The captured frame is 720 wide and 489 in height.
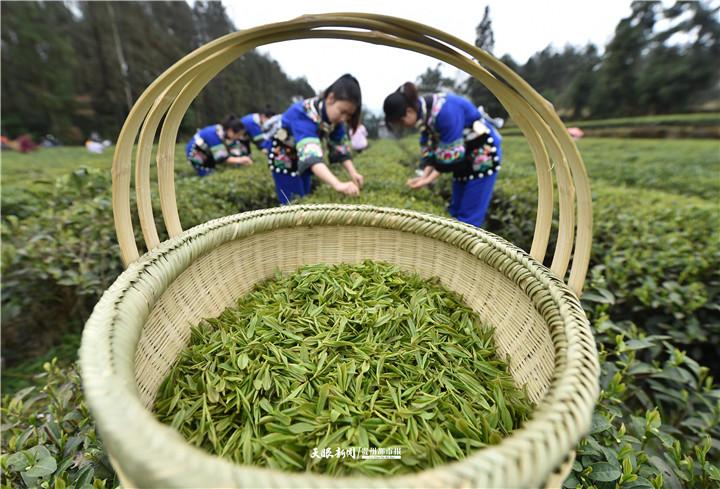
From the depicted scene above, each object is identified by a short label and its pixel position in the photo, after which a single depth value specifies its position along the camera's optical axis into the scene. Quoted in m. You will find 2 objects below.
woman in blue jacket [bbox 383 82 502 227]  2.71
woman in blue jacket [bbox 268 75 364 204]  2.56
